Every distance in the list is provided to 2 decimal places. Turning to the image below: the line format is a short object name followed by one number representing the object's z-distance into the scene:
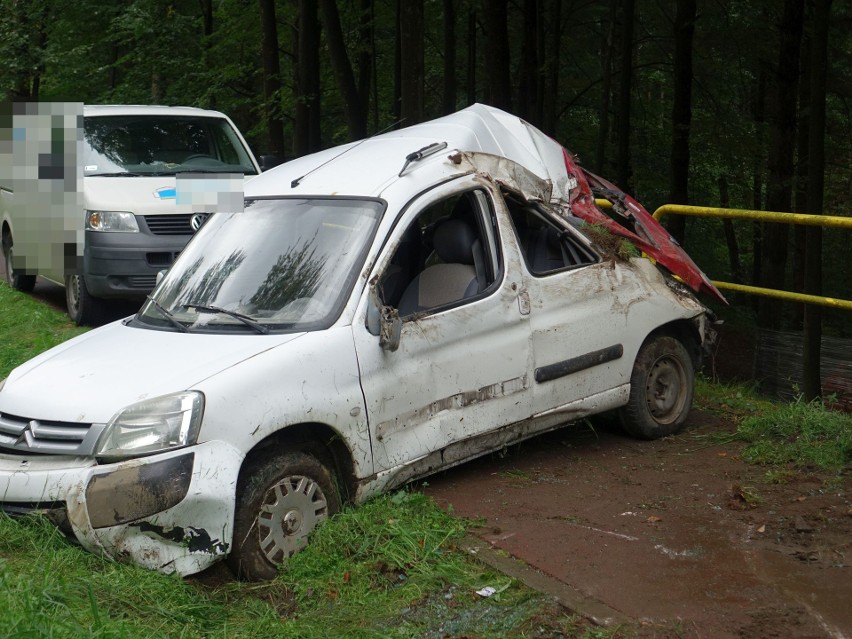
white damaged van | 4.62
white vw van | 10.16
